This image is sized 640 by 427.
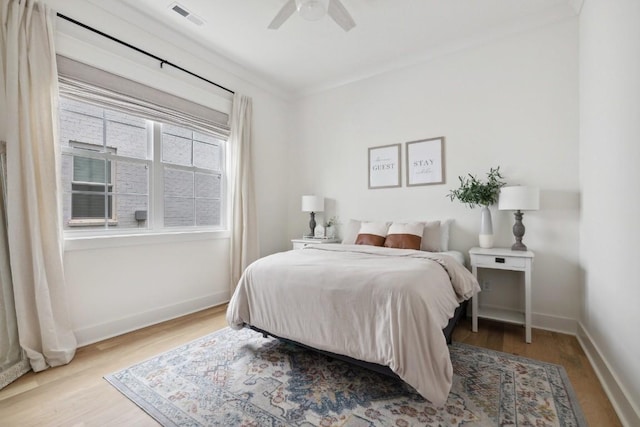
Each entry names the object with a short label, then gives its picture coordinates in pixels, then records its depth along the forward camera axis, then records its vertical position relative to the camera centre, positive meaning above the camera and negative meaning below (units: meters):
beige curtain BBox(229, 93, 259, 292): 3.54 +0.18
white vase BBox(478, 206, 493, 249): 2.77 -0.18
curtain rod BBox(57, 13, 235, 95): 2.26 +1.49
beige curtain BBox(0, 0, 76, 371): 1.94 +0.22
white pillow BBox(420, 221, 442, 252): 2.92 -0.27
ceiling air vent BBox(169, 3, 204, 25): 2.54 +1.81
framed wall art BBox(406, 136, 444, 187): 3.25 +0.58
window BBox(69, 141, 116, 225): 2.44 +0.18
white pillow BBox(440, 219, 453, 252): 3.00 -0.23
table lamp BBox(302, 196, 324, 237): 3.87 +0.09
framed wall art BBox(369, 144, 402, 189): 3.54 +0.56
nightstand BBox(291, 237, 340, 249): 3.76 -0.40
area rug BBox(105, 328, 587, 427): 1.50 -1.08
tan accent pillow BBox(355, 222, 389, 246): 3.13 -0.25
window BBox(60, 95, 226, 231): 2.43 +0.38
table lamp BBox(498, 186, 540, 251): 2.48 +0.12
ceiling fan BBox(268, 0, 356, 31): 2.11 +1.55
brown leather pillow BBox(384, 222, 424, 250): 2.89 -0.25
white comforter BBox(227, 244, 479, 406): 1.53 -0.59
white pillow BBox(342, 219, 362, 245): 3.41 -0.25
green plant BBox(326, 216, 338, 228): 4.00 -0.15
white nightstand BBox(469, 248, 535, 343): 2.41 -0.48
